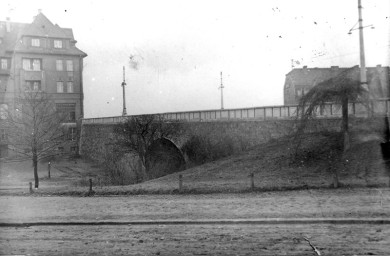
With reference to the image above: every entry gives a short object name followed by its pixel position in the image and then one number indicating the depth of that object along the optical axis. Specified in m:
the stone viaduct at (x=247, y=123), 26.94
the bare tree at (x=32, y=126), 28.44
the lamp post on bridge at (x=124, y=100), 59.29
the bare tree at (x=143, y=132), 37.97
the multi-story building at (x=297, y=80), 66.94
